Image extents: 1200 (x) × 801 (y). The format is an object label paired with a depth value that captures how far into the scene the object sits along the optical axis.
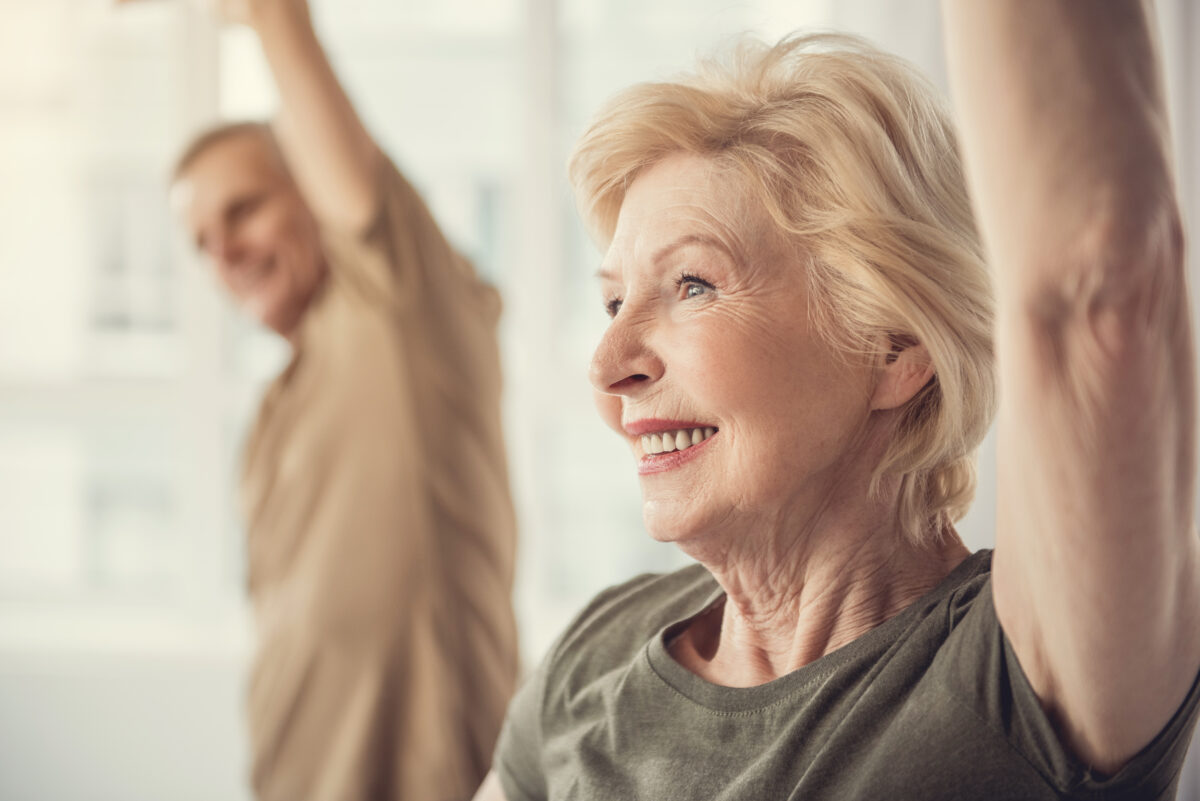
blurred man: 1.91
